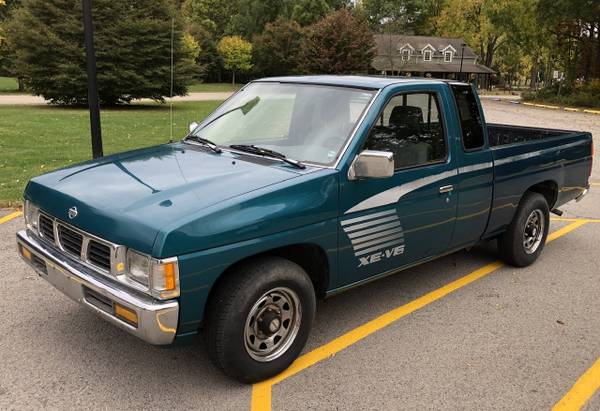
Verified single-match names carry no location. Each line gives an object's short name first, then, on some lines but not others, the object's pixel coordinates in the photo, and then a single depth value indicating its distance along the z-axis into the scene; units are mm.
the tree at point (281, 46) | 58906
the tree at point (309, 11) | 70012
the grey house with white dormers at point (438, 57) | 70125
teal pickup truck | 2949
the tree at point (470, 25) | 71062
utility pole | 6849
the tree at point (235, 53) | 61062
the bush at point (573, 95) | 36372
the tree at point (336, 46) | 45812
